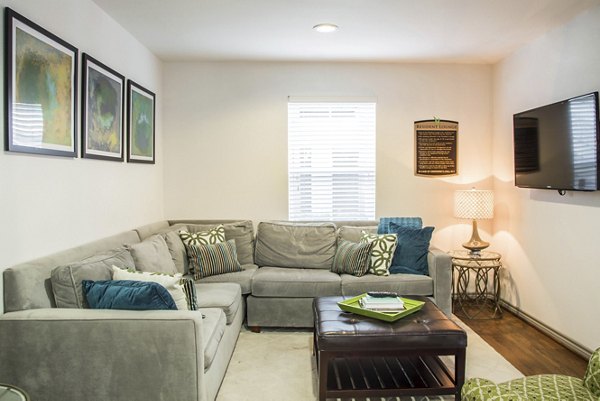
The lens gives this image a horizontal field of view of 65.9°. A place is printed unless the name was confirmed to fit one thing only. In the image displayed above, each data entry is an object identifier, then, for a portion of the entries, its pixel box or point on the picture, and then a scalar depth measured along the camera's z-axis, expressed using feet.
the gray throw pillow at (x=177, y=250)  12.35
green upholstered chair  6.11
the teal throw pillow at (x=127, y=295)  7.32
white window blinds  15.71
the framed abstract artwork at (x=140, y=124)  12.57
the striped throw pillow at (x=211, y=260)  12.66
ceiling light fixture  11.73
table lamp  14.48
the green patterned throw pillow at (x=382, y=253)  12.80
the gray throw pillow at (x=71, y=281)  7.70
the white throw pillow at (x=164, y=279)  8.13
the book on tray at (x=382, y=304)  9.29
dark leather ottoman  8.39
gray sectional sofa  6.95
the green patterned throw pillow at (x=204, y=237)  13.17
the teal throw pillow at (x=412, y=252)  13.05
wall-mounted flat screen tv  10.21
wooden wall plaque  15.75
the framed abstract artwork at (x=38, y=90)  7.39
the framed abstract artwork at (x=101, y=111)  9.86
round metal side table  13.87
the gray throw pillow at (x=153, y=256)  9.69
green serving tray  9.00
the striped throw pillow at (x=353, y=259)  12.84
